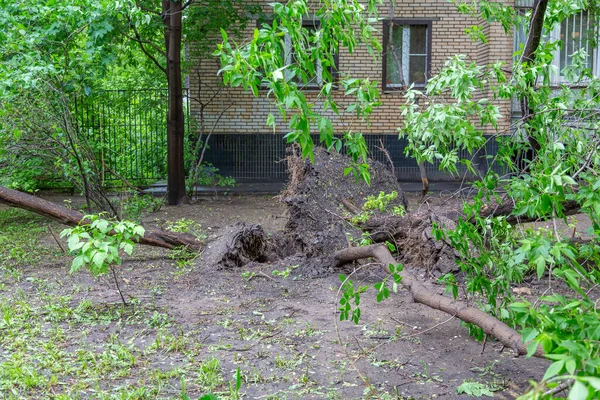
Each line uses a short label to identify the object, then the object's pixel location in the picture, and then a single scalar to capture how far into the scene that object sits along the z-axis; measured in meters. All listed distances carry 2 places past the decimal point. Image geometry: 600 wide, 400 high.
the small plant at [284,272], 7.00
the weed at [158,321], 5.57
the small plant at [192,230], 8.21
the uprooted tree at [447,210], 2.68
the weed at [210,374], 4.34
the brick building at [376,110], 17.34
